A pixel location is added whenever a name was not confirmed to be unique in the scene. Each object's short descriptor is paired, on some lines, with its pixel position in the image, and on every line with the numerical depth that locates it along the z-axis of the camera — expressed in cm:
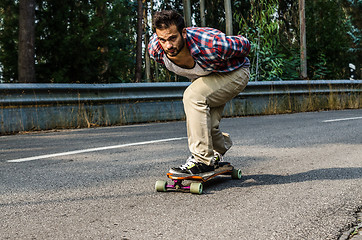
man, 347
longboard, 361
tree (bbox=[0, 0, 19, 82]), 1094
